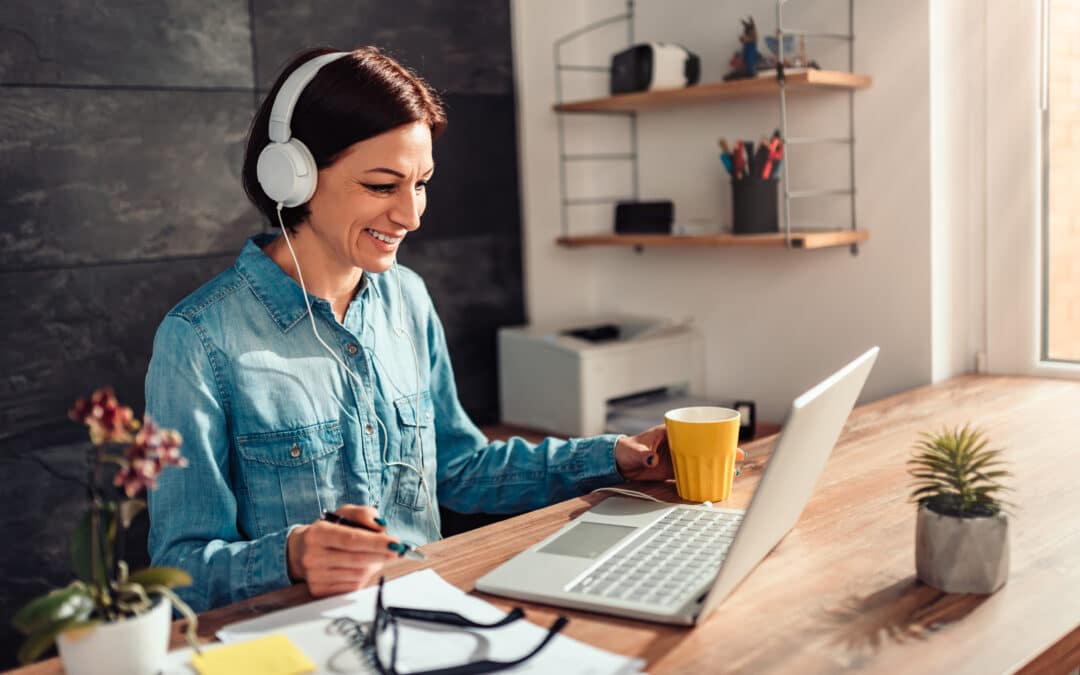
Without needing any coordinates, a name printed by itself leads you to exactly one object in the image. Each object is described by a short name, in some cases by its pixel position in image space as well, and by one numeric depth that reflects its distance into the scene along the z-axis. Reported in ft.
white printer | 7.32
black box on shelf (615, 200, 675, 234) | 7.53
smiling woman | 3.79
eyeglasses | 2.62
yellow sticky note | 2.63
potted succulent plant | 3.04
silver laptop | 2.91
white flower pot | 2.46
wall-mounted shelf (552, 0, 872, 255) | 6.54
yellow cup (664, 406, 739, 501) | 3.95
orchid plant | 2.39
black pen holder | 6.89
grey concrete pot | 3.03
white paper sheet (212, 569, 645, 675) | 2.66
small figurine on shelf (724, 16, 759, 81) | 6.83
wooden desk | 2.69
